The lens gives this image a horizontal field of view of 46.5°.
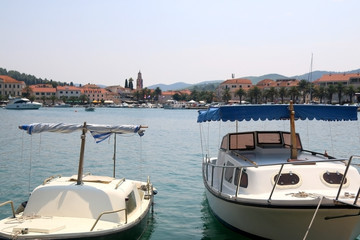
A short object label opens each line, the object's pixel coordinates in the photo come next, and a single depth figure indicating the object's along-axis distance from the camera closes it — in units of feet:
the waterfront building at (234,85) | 624.59
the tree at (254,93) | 543.10
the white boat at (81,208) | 30.77
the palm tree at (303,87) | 447.01
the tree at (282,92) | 491.72
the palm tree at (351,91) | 430.61
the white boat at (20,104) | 450.30
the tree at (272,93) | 506.89
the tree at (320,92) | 455.63
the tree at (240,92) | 560.00
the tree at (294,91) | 443.73
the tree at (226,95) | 592.19
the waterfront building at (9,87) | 643.86
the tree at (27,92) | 632.75
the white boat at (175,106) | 620.08
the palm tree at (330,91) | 447.01
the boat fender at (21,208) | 38.07
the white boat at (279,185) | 32.83
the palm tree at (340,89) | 444.96
